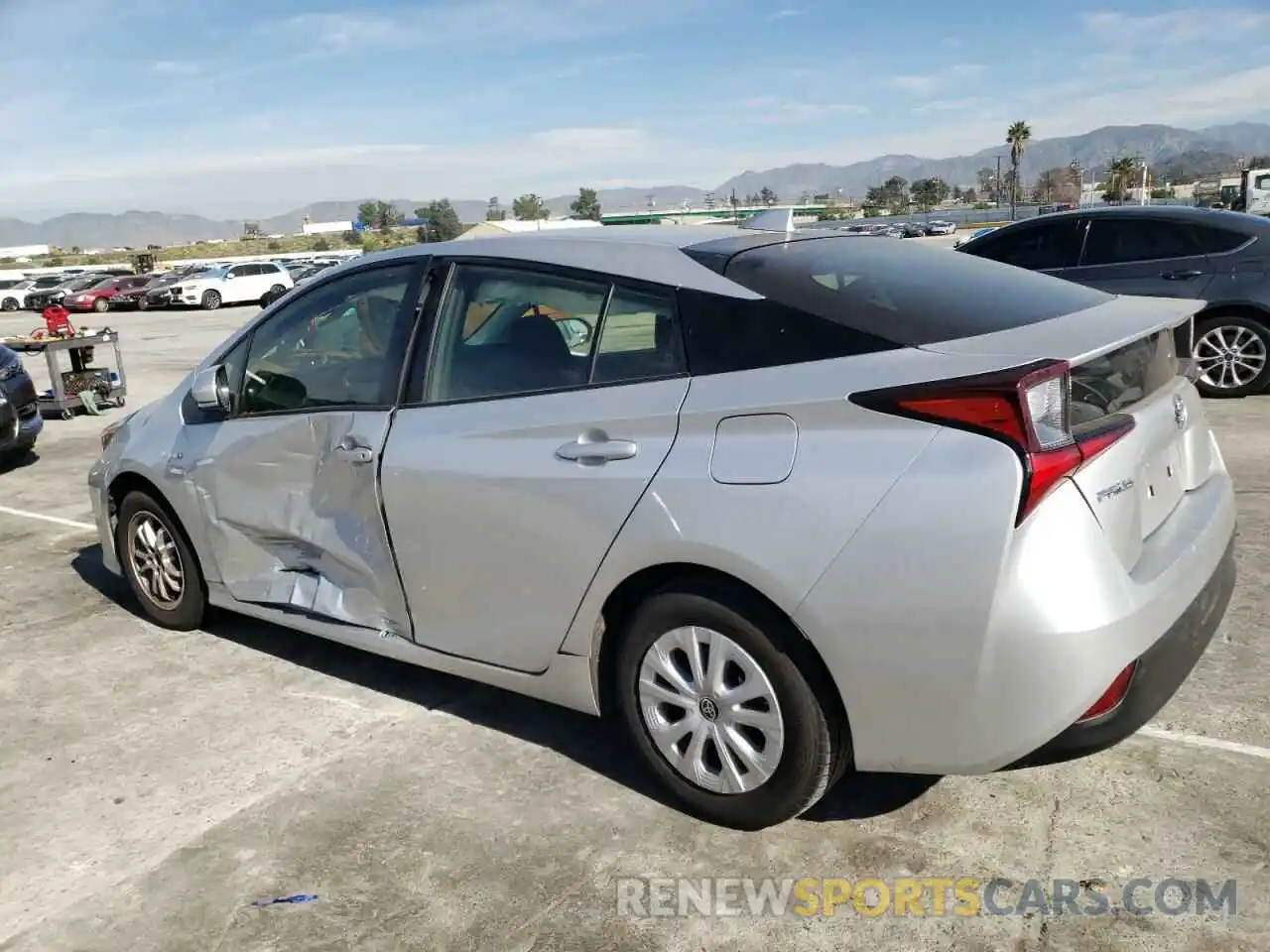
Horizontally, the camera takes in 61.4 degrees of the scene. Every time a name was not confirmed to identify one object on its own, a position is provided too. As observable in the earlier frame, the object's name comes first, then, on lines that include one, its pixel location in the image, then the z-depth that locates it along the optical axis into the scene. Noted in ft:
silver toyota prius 8.07
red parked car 120.98
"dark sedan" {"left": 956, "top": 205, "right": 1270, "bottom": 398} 27.53
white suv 115.03
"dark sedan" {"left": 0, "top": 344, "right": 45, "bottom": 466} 28.09
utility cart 39.32
